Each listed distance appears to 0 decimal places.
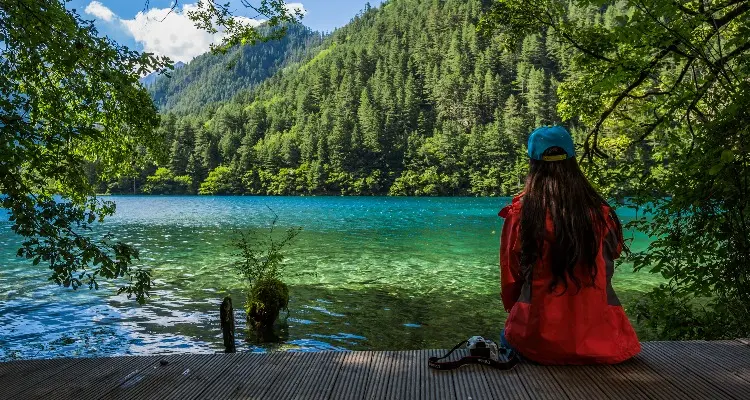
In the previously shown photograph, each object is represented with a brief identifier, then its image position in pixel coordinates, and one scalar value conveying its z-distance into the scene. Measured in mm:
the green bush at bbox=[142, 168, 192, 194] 131375
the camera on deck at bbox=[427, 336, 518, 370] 3348
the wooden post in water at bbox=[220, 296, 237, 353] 8227
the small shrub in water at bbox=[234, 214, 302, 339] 11680
